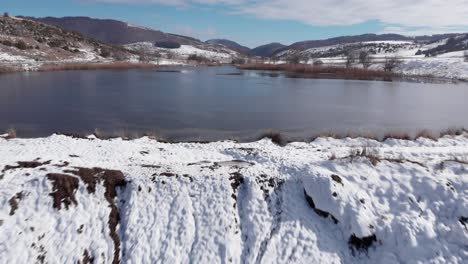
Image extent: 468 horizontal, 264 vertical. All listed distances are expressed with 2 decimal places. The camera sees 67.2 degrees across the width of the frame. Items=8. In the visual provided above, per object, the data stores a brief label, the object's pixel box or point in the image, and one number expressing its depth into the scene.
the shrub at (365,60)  83.06
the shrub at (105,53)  84.62
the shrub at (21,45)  63.11
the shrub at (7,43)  61.72
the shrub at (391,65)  75.06
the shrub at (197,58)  118.67
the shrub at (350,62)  84.06
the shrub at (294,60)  88.16
